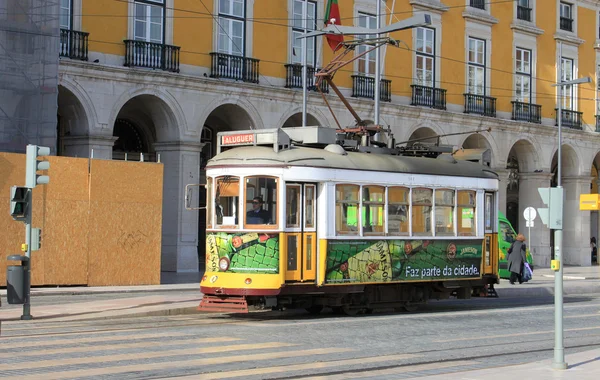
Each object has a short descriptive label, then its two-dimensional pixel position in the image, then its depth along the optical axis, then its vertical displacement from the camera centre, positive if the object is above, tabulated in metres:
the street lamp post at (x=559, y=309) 12.66 -0.96
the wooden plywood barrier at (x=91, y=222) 26.67 +0.05
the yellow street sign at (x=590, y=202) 36.56 +1.04
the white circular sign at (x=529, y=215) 40.97 +0.60
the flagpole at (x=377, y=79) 32.31 +4.59
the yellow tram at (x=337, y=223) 18.77 +0.09
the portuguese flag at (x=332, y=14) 34.94 +7.16
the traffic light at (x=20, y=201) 18.75 +0.39
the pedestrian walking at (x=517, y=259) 29.91 -0.83
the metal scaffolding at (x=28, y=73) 27.89 +4.08
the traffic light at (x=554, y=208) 12.91 +0.28
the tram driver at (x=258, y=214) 18.77 +0.22
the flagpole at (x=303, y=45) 32.72 +6.60
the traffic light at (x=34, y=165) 18.92 +1.06
